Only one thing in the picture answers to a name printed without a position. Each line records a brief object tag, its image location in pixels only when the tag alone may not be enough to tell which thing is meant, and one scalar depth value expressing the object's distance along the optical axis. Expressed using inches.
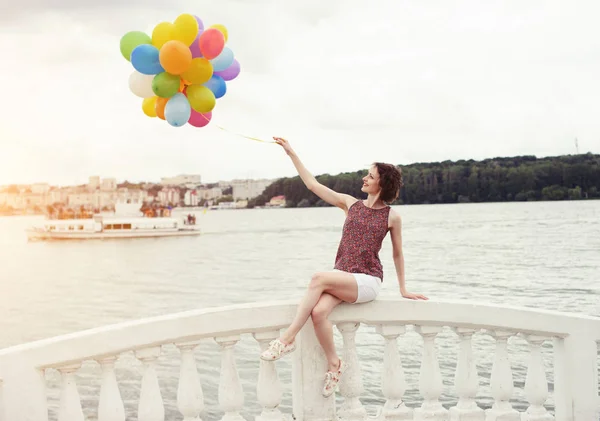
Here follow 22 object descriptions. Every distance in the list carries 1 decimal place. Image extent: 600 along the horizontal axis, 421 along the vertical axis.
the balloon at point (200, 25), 164.1
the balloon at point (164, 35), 152.6
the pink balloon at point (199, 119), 167.0
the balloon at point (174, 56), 146.8
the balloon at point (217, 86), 166.6
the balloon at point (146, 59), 150.9
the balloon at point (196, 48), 155.9
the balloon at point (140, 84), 160.7
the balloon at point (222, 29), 162.8
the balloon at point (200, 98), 159.0
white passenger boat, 2999.5
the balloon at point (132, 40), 159.2
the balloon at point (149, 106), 168.7
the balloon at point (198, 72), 154.7
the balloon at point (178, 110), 157.0
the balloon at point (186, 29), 152.4
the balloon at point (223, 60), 166.7
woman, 130.0
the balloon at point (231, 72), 175.0
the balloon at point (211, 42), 155.1
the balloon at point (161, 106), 163.6
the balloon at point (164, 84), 153.9
